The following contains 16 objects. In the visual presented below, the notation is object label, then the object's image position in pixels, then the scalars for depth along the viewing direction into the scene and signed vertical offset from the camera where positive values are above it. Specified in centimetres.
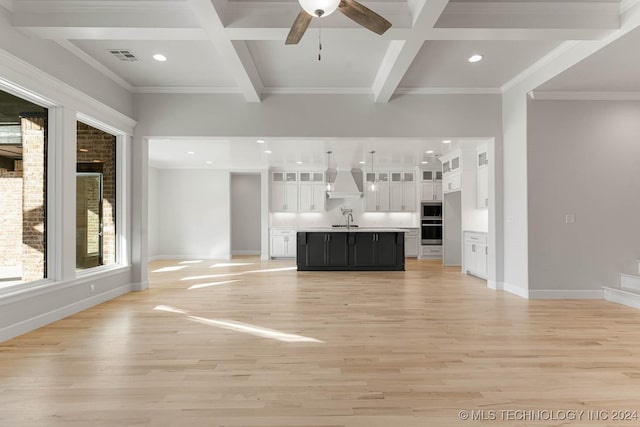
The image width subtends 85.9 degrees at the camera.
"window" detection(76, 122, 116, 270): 450 +30
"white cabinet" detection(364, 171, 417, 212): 1062 +78
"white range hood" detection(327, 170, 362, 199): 959 +86
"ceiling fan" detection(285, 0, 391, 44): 218 +144
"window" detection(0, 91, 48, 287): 337 +31
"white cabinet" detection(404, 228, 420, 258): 1030 -78
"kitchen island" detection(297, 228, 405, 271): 769 -73
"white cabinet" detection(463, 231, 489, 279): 652 -73
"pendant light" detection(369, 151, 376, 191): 819 +120
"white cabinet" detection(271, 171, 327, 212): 1068 +84
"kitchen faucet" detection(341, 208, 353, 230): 1084 +14
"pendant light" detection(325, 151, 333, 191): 876 +140
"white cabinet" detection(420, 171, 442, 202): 1023 +88
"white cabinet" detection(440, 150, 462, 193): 777 +109
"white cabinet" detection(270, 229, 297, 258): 1037 -73
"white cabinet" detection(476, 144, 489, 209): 664 +78
